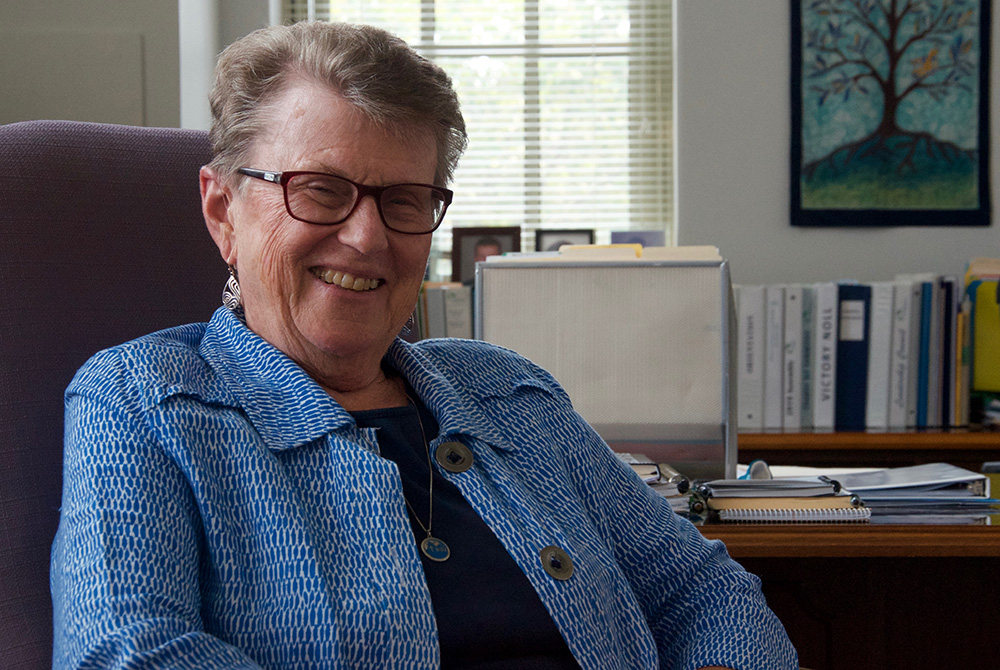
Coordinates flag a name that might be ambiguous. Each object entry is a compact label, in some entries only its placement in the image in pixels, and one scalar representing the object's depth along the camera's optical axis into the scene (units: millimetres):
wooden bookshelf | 2342
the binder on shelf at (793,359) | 2535
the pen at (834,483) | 1329
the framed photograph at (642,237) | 2722
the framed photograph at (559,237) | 2967
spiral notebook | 1272
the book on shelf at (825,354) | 2516
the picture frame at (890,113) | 2832
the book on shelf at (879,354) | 2502
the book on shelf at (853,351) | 2520
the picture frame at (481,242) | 2898
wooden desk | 1447
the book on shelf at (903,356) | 2506
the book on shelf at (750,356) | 2541
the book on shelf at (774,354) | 2541
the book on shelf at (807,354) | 2545
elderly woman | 769
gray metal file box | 1496
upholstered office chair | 932
